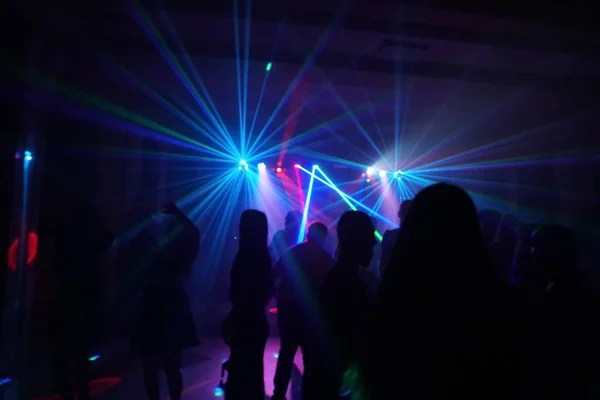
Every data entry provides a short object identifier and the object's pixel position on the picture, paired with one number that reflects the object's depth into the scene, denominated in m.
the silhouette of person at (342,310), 1.89
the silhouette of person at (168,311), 3.10
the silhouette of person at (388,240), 3.97
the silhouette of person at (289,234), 4.67
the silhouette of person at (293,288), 3.25
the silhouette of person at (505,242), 3.22
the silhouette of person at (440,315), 1.10
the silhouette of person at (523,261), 2.19
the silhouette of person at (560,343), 1.78
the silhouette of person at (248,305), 2.82
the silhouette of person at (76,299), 3.39
